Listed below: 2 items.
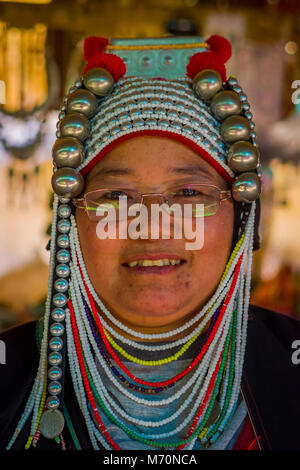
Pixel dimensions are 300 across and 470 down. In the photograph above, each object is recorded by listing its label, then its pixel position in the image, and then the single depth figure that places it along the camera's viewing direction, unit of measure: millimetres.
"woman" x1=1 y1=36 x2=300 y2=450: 470
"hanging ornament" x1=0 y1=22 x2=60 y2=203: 1342
